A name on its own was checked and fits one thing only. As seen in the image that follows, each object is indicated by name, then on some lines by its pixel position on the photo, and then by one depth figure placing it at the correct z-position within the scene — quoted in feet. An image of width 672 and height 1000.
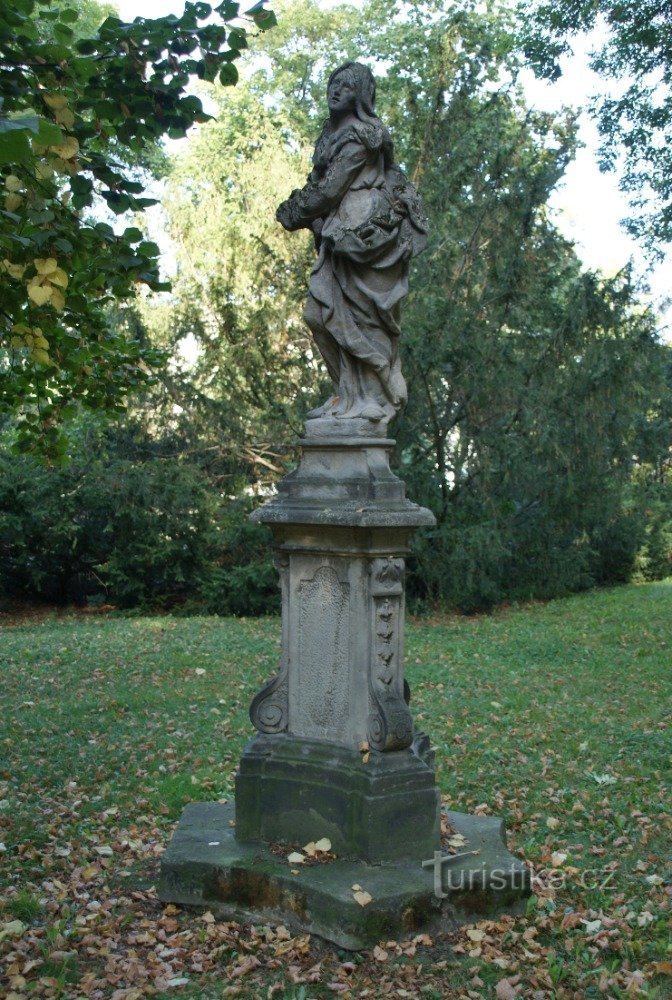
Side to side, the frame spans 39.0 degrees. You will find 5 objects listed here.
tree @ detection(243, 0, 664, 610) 50.65
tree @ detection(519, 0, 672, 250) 39.04
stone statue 16.20
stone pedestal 14.96
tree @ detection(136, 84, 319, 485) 54.19
